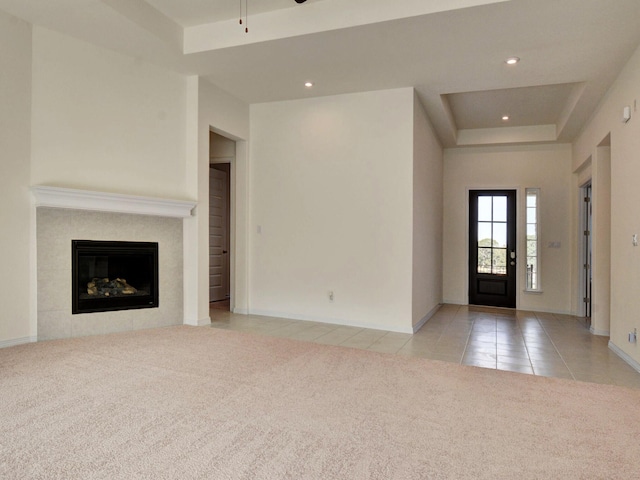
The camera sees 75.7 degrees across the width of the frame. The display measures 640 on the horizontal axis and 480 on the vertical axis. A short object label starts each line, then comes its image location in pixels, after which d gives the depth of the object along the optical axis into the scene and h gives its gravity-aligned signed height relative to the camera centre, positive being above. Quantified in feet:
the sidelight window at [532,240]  23.13 -0.16
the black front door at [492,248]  23.79 -0.62
